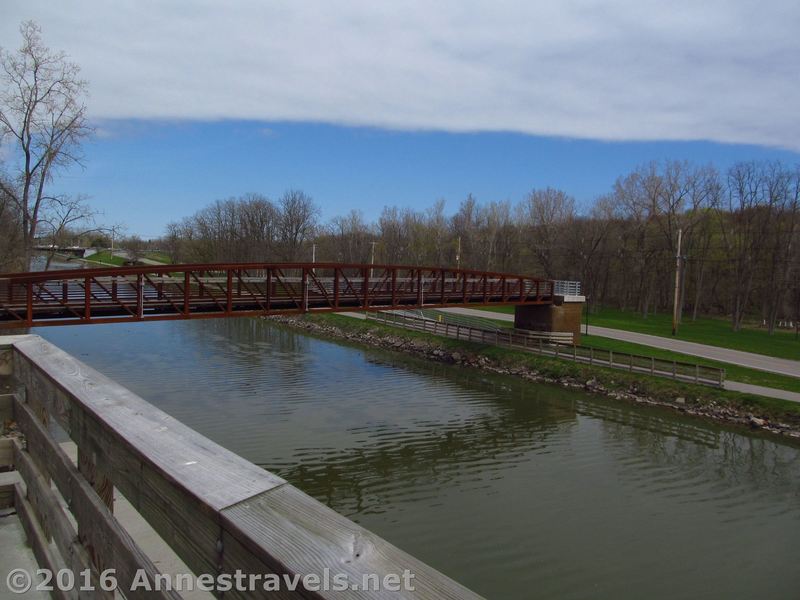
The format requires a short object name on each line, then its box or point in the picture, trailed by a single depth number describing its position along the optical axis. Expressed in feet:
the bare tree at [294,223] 311.88
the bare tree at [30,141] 84.23
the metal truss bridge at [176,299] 67.67
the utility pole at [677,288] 136.67
